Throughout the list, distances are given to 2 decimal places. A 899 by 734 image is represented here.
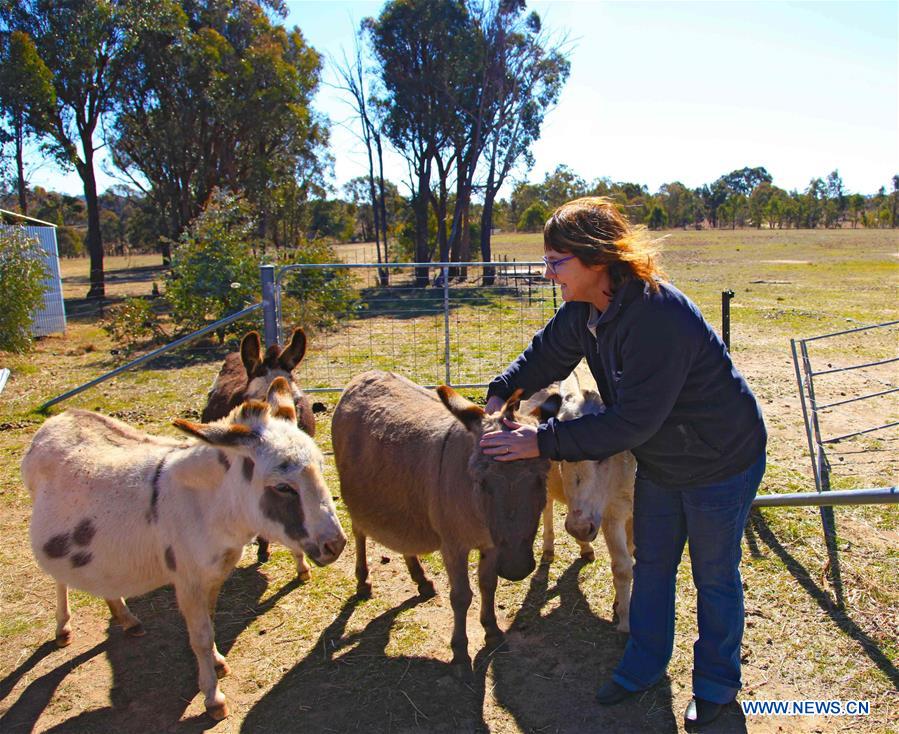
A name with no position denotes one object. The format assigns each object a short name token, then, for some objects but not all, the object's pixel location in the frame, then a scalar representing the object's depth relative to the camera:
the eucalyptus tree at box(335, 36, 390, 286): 29.08
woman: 2.84
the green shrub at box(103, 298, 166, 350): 15.10
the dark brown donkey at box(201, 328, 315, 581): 5.41
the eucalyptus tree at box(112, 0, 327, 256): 26.30
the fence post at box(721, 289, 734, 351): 6.17
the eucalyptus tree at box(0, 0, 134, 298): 22.12
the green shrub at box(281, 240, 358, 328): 13.81
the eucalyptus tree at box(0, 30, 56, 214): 20.72
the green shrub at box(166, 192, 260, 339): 15.12
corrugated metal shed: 16.92
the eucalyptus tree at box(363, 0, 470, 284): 26.92
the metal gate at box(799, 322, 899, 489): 6.33
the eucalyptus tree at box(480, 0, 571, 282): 26.73
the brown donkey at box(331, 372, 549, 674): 3.25
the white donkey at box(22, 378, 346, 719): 3.34
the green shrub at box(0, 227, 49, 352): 13.55
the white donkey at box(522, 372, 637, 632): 3.77
